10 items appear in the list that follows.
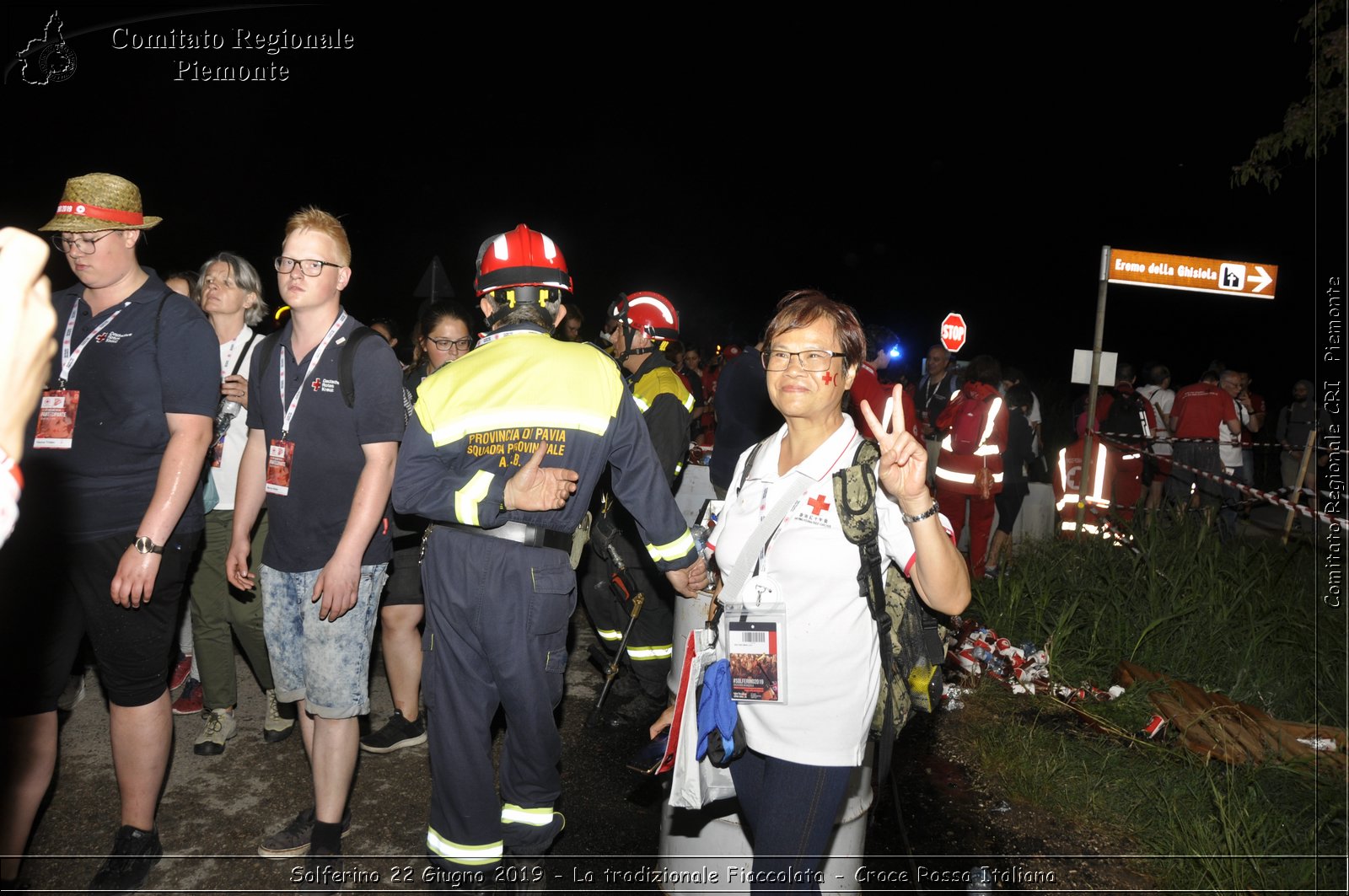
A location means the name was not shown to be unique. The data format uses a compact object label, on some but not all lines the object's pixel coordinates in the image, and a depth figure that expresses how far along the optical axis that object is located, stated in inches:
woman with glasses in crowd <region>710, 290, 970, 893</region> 95.1
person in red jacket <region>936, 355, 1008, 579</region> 316.8
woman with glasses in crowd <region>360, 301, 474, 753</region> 179.8
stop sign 787.4
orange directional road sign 307.3
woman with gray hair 177.0
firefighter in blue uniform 118.6
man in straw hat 122.6
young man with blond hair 131.0
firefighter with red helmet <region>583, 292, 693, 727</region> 205.6
